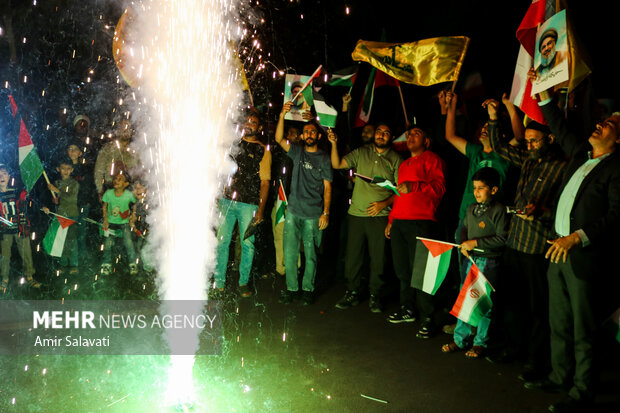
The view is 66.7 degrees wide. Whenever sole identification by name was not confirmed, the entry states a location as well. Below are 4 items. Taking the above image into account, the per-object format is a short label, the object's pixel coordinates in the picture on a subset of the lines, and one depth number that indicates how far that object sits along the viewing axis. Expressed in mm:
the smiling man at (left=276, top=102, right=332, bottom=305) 6535
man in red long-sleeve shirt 5785
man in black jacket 3760
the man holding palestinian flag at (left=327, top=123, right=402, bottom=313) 6301
